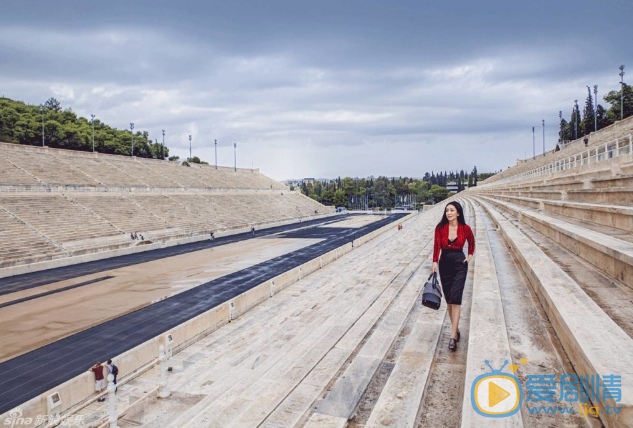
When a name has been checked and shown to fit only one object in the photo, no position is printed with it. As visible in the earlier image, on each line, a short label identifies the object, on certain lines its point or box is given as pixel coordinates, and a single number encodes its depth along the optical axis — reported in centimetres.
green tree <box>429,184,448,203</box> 13538
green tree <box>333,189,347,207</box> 10275
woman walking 448
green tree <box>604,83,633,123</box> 4555
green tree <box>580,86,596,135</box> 6069
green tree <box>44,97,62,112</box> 8031
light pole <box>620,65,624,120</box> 4053
